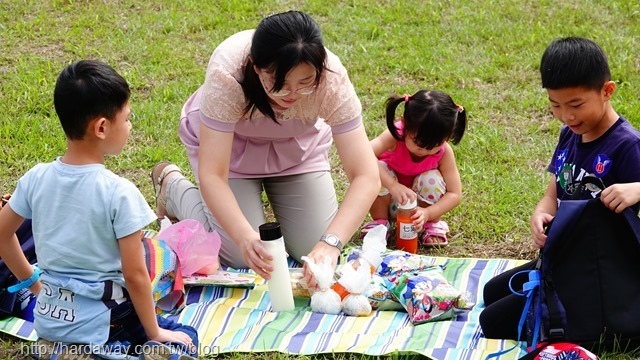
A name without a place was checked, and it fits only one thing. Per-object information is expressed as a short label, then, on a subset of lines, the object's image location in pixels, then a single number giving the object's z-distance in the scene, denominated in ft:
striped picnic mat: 10.72
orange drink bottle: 13.80
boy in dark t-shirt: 10.53
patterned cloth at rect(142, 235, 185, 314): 11.60
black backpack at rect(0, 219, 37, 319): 11.26
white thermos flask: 11.07
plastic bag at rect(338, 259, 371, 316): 11.80
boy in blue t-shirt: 9.25
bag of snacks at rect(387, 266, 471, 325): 11.49
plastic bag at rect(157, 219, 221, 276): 12.73
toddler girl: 13.70
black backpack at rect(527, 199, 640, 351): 10.16
